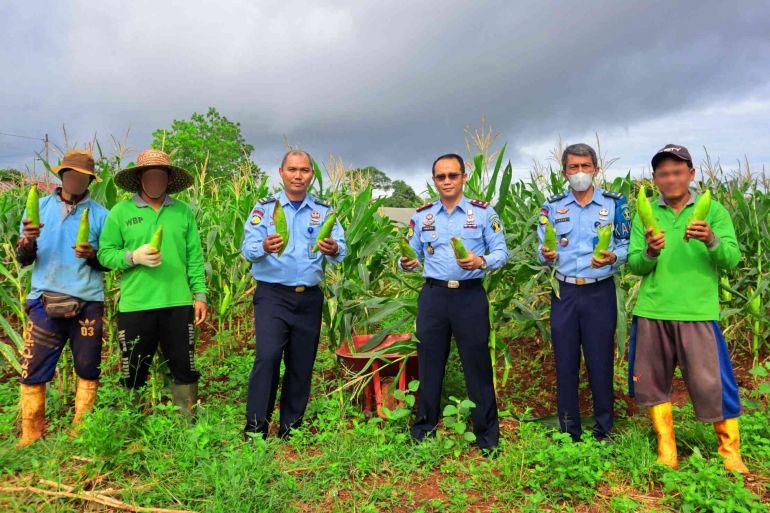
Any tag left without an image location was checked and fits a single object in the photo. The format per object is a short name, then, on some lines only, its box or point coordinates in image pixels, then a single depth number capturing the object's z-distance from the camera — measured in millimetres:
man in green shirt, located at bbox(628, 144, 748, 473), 2814
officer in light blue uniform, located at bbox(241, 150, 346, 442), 3330
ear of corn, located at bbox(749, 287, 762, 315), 4520
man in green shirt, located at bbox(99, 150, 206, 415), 3281
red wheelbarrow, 3760
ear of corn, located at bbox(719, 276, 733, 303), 4751
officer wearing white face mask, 3121
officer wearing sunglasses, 3191
